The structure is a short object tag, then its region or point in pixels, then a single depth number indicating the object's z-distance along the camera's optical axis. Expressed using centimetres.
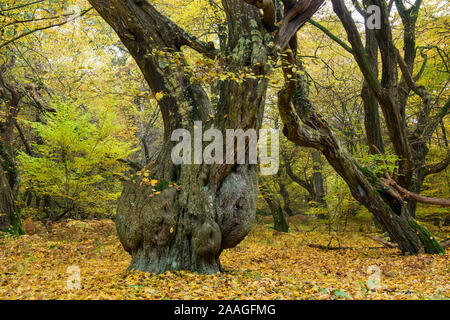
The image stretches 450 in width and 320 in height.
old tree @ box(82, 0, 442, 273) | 432
